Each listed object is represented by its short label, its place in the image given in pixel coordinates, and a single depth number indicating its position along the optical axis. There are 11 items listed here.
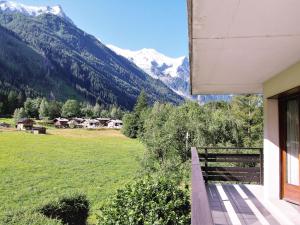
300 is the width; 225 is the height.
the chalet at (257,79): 1.48
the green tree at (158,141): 12.81
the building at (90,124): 57.85
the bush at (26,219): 5.20
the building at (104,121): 63.31
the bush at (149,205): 4.10
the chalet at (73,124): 56.69
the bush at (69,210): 6.75
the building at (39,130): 42.26
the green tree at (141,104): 40.31
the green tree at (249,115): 14.61
